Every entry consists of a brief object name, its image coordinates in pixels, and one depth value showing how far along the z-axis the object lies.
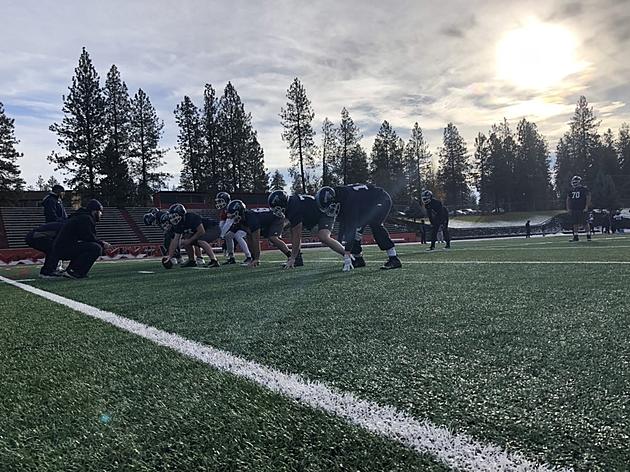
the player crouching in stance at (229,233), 12.10
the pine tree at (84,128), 43.97
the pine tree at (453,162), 87.50
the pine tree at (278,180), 90.62
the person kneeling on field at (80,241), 9.57
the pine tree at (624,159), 87.81
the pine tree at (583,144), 82.50
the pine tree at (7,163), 48.75
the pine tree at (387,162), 73.56
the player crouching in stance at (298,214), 9.24
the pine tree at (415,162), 79.12
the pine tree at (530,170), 88.50
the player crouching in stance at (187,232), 11.71
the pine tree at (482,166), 89.56
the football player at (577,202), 15.81
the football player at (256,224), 11.34
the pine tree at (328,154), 61.97
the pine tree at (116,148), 45.59
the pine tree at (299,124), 55.75
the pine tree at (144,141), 49.22
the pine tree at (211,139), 53.41
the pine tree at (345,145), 63.00
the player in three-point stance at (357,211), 8.55
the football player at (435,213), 16.42
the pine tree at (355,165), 63.28
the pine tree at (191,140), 54.03
